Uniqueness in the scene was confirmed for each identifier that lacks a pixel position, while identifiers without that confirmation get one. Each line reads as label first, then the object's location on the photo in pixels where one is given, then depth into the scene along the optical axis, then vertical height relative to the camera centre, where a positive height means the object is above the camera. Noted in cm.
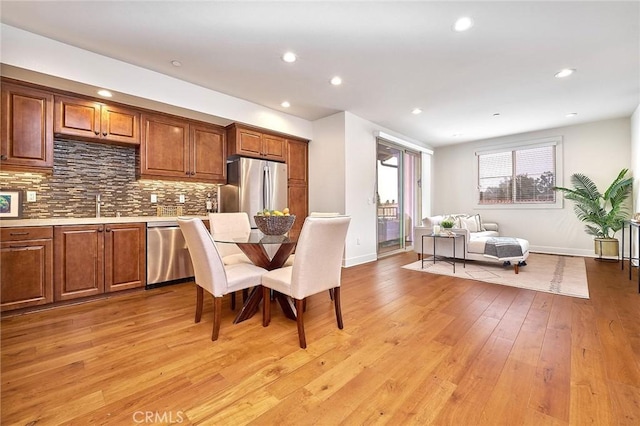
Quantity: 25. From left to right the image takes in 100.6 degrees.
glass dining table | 228 -39
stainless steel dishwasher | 319 -52
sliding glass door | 535 +40
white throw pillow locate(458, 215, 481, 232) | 527 -19
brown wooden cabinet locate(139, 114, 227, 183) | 335 +88
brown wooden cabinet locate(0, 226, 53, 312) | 237 -49
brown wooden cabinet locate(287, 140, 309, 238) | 463 +60
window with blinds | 554 +85
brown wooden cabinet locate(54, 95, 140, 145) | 279 +104
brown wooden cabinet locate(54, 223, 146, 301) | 264 -48
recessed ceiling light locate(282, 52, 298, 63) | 270 +163
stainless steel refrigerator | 396 +41
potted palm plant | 451 +11
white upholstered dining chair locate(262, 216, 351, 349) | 187 -40
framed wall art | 269 +11
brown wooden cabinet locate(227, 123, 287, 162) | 394 +110
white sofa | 398 -49
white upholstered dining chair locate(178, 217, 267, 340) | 198 -46
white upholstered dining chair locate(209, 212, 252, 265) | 288 -17
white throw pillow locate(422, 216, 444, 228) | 456 -15
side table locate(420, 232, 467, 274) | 411 -43
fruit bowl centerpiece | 254 -8
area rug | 320 -86
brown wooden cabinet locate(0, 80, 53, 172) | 250 +83
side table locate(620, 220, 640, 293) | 344 -53
